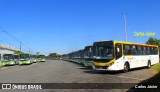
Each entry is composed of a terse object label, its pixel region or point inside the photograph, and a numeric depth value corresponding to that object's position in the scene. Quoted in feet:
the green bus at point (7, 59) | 83.19
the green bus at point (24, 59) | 86.23
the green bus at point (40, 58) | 133.52
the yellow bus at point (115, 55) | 36.82
